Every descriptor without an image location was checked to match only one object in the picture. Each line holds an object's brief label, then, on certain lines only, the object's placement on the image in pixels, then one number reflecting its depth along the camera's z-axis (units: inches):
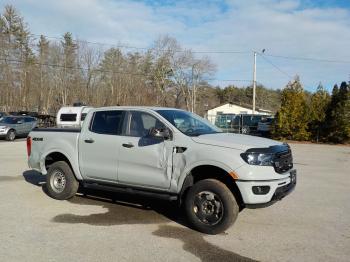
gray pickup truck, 228.8
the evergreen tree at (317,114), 1177.4
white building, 3243.1
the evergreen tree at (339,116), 1112.8
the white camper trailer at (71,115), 1112.1
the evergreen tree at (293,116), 1180.4
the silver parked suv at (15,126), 1019.3
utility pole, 1584.6
